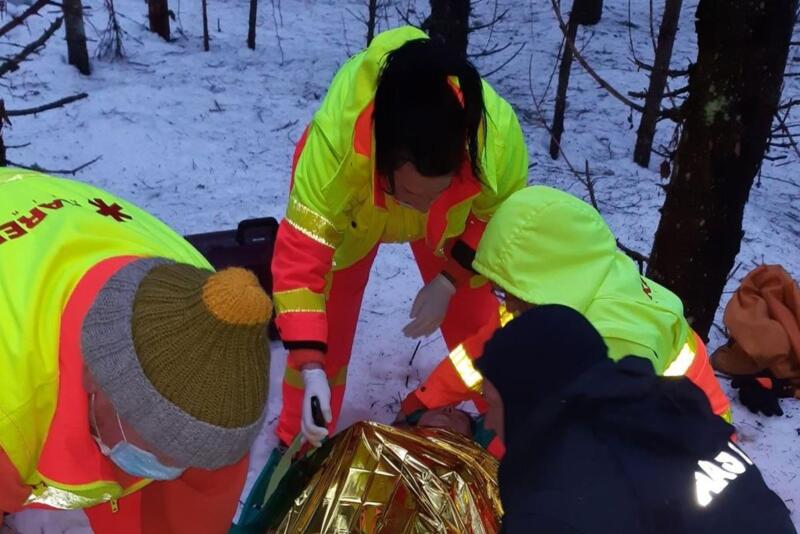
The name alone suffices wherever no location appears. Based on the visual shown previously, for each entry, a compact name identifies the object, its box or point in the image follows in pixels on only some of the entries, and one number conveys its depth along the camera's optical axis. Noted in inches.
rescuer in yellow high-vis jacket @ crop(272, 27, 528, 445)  64.5
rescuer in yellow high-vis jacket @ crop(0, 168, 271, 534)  42.2
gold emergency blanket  75.9
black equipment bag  107.6
